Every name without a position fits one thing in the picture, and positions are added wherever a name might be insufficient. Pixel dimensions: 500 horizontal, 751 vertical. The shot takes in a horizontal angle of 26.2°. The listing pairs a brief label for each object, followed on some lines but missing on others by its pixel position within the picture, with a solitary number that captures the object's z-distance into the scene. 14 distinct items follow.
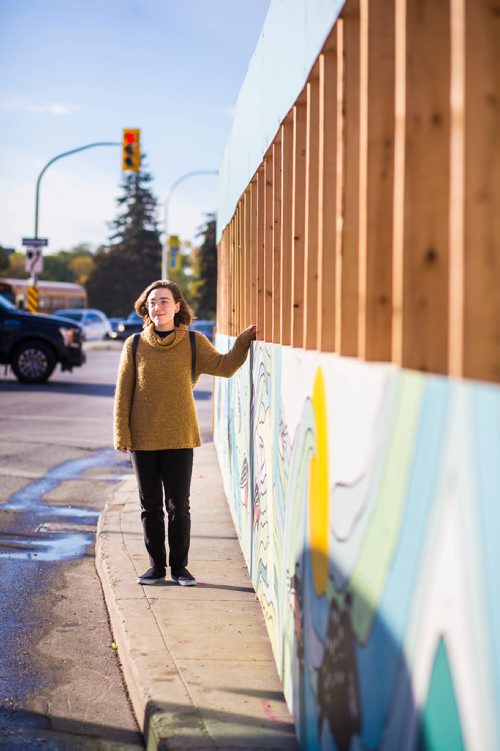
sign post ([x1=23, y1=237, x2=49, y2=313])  30.69
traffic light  26.52
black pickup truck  23.12
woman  5.95
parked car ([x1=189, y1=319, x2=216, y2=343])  54.65
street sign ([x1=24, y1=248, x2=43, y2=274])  30.89
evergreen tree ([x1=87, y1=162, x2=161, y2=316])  102.94
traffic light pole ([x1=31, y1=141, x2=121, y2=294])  31.97
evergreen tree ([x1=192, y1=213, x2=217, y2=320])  95.62
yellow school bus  62.16
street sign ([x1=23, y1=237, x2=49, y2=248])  30.63
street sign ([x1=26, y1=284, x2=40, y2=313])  32.34
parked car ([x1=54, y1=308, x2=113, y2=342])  57.14
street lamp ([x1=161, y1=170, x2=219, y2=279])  50.88
